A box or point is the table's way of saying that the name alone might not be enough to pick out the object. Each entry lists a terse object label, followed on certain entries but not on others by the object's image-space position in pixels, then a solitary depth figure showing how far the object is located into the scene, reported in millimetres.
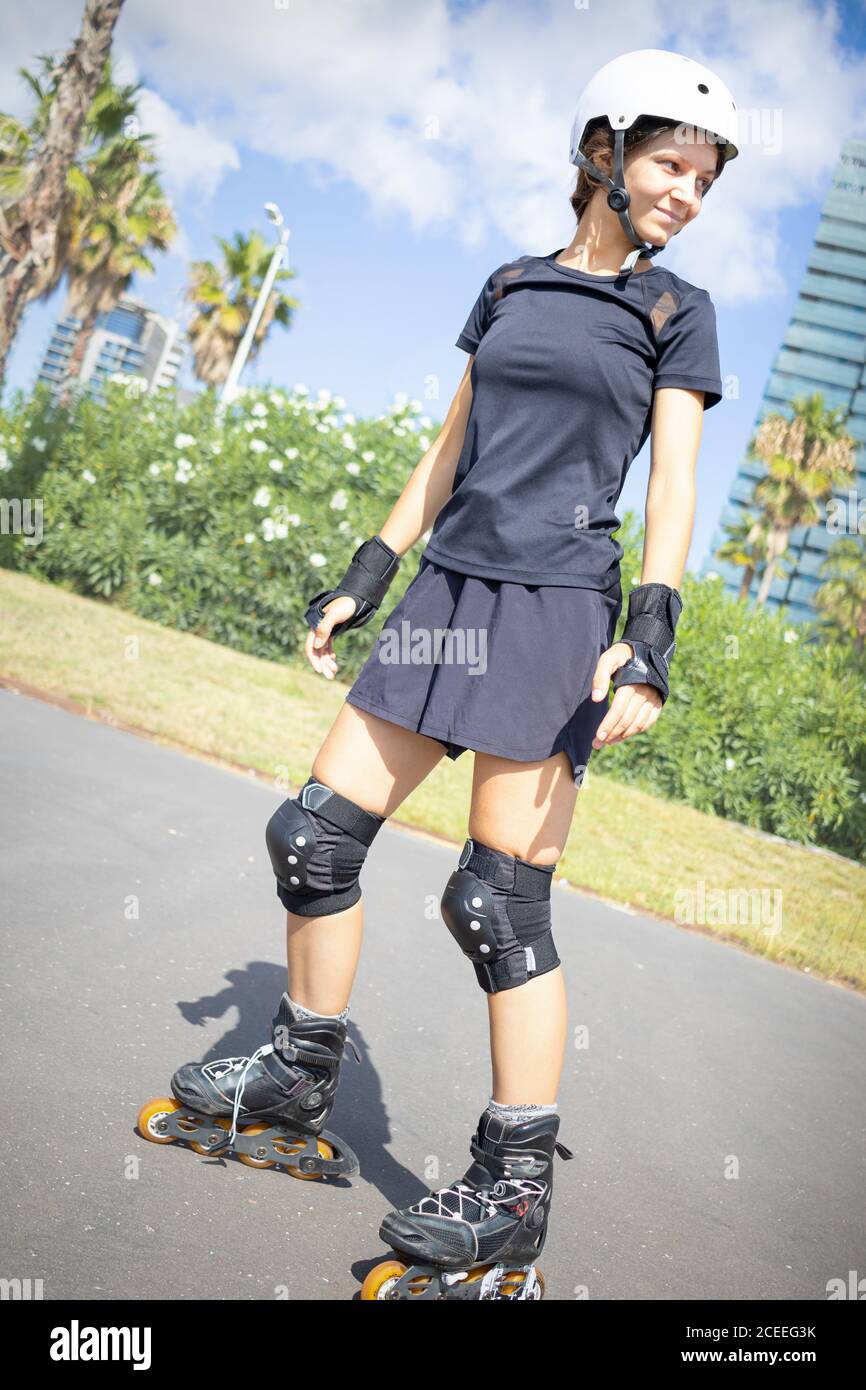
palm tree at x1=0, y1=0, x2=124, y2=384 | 11805
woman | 2137
